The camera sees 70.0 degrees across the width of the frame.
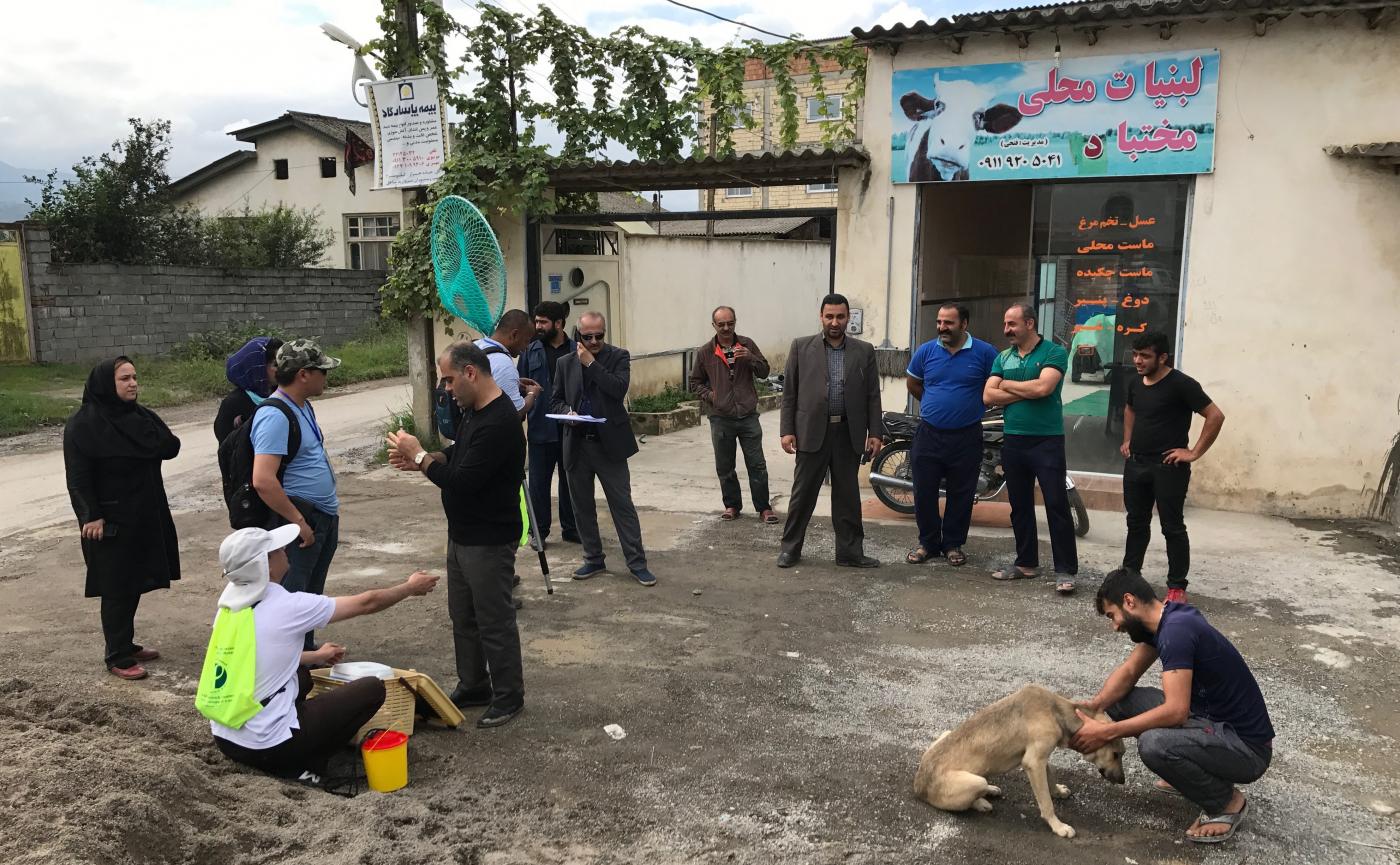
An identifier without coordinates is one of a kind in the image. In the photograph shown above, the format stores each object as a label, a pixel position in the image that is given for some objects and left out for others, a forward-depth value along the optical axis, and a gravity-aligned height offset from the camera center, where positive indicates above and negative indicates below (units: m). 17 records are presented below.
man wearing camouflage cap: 4.49 -0.84
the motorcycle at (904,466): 8.21 -1.48
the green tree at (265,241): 22.73 +1.11
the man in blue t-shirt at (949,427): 6.91 -0.96
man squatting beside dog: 3.51 -1.53
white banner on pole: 10.74 +1.68
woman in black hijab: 4.89 -1.03
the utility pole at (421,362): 11.37 -0.84
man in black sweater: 4.24 -1.01
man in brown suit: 6.86 -0.89
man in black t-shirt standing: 6.05 -0.91
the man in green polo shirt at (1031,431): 6.39 -0.92
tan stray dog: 3.57 -1.67
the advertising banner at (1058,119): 8.16 +1.44
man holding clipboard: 6.59 -0.98
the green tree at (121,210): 19.34 +1.50
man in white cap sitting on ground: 3.67 -1.48
